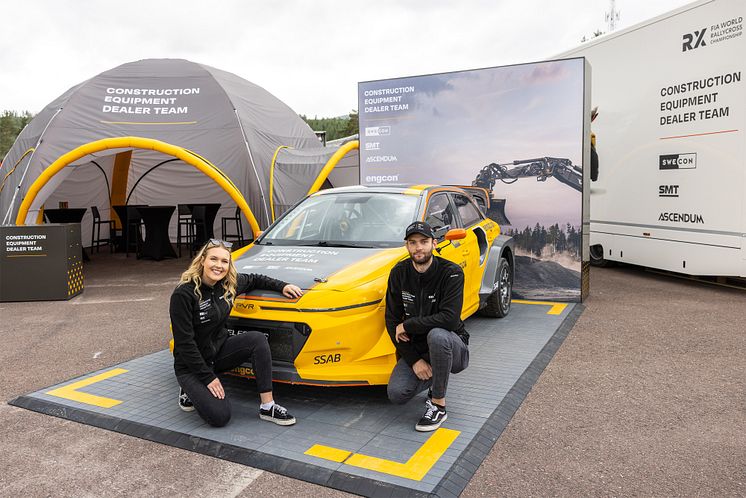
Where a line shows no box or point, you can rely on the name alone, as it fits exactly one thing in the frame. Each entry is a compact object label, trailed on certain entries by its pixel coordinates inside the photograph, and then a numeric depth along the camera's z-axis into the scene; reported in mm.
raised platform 3541
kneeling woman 4062
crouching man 4152
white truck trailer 8391
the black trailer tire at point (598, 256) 11477
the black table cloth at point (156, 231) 13906
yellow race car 4305
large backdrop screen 8125
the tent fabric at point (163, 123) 11820
